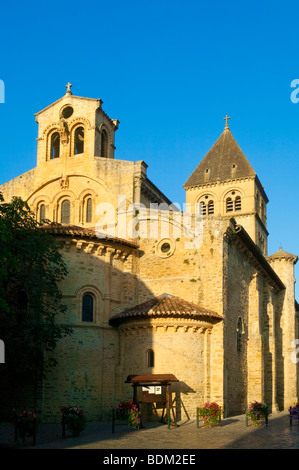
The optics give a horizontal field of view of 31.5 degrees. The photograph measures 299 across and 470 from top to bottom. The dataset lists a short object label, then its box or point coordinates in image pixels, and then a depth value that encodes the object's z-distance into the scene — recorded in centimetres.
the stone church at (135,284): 2386
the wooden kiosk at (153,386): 2047
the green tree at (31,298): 2147
